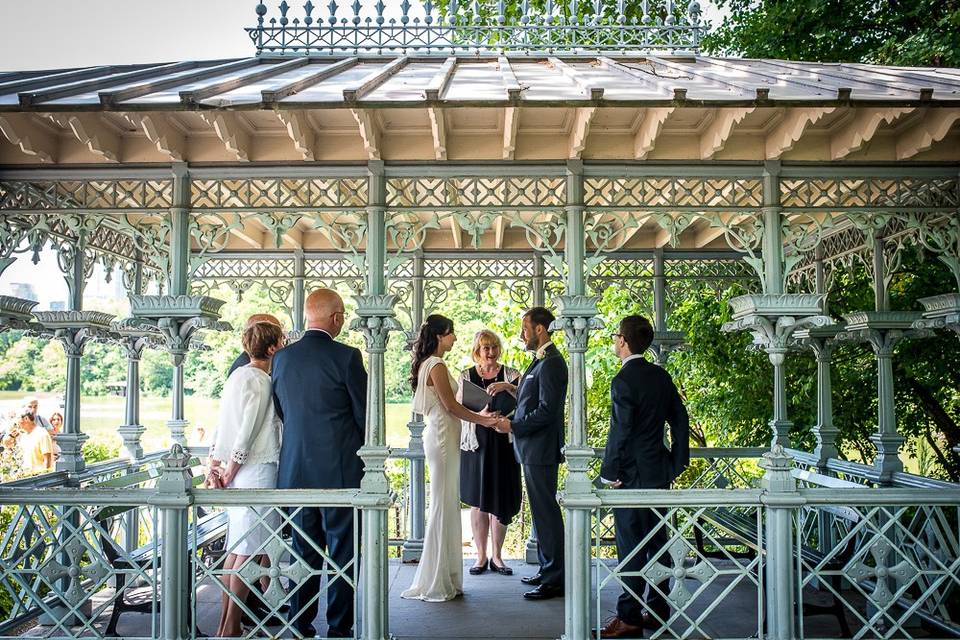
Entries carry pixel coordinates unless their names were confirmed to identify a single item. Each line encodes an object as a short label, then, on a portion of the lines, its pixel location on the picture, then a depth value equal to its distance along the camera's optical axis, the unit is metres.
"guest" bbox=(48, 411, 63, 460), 15.45
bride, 5.93
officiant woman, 6.44
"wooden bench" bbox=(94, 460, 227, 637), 5.09
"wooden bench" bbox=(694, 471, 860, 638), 5.40
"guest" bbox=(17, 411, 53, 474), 13.71
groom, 5.95
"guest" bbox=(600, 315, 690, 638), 5.22
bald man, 4.85
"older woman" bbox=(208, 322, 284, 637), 4.82
